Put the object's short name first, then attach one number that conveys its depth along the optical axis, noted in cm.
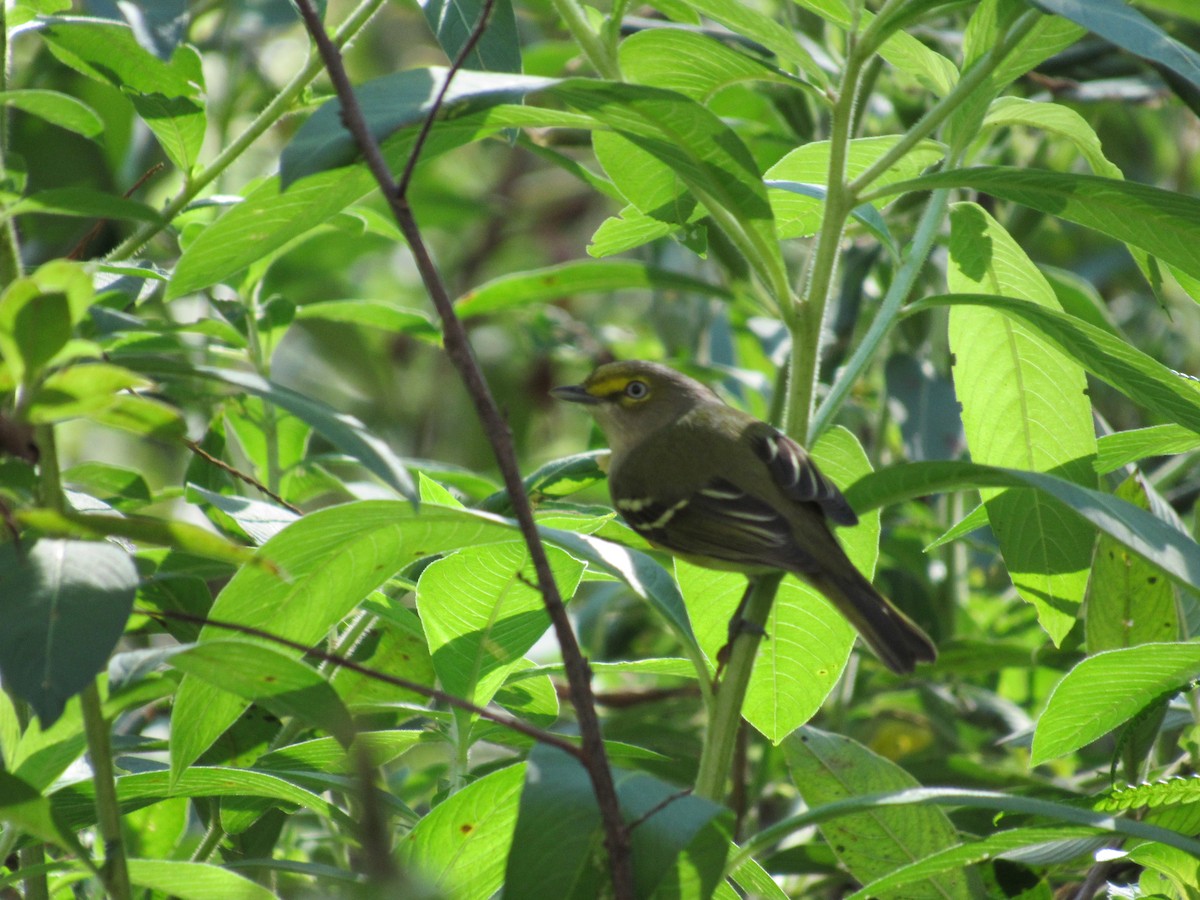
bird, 445
